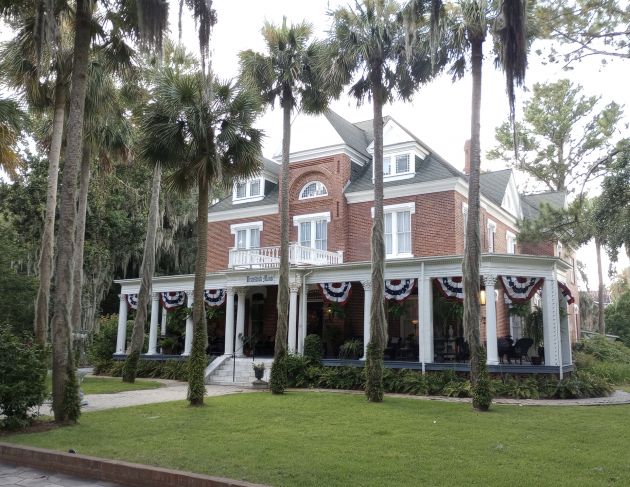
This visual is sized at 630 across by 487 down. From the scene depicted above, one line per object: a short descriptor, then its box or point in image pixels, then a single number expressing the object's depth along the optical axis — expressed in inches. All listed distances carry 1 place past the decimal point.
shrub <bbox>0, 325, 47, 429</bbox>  386.3
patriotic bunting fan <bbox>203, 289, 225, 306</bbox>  906.4
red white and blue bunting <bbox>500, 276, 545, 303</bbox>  686.5
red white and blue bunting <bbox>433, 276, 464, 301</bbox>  710.5
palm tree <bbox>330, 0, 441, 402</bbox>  603.5
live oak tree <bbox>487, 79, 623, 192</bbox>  1421.0
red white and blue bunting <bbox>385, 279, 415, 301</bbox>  741.3
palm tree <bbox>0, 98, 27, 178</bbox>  530.6
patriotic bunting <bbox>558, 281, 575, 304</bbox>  714.9
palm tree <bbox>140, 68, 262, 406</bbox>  546.9
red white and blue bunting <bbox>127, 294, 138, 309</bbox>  994.1
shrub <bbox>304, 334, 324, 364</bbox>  771.4
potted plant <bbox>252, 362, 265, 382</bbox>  755.4
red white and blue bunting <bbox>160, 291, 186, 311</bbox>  948.0
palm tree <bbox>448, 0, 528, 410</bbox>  524.7
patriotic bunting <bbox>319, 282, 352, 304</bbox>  794.2
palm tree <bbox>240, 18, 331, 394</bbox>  669.9
